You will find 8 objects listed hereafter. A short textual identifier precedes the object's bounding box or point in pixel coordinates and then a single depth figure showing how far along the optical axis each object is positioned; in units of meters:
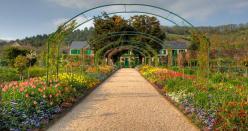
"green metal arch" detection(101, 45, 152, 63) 43.99
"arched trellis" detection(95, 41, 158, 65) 42.40
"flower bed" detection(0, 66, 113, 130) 6.93
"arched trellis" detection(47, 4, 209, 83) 13.59
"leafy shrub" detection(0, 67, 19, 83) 18.50
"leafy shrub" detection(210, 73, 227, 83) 16.81
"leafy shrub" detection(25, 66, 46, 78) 23.19
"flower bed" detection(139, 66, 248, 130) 6.43
